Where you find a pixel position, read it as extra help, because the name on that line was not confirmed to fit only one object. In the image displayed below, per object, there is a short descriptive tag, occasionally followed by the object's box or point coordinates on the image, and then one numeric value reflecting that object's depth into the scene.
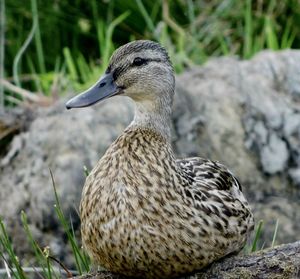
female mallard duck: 8.67
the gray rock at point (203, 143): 13.81
